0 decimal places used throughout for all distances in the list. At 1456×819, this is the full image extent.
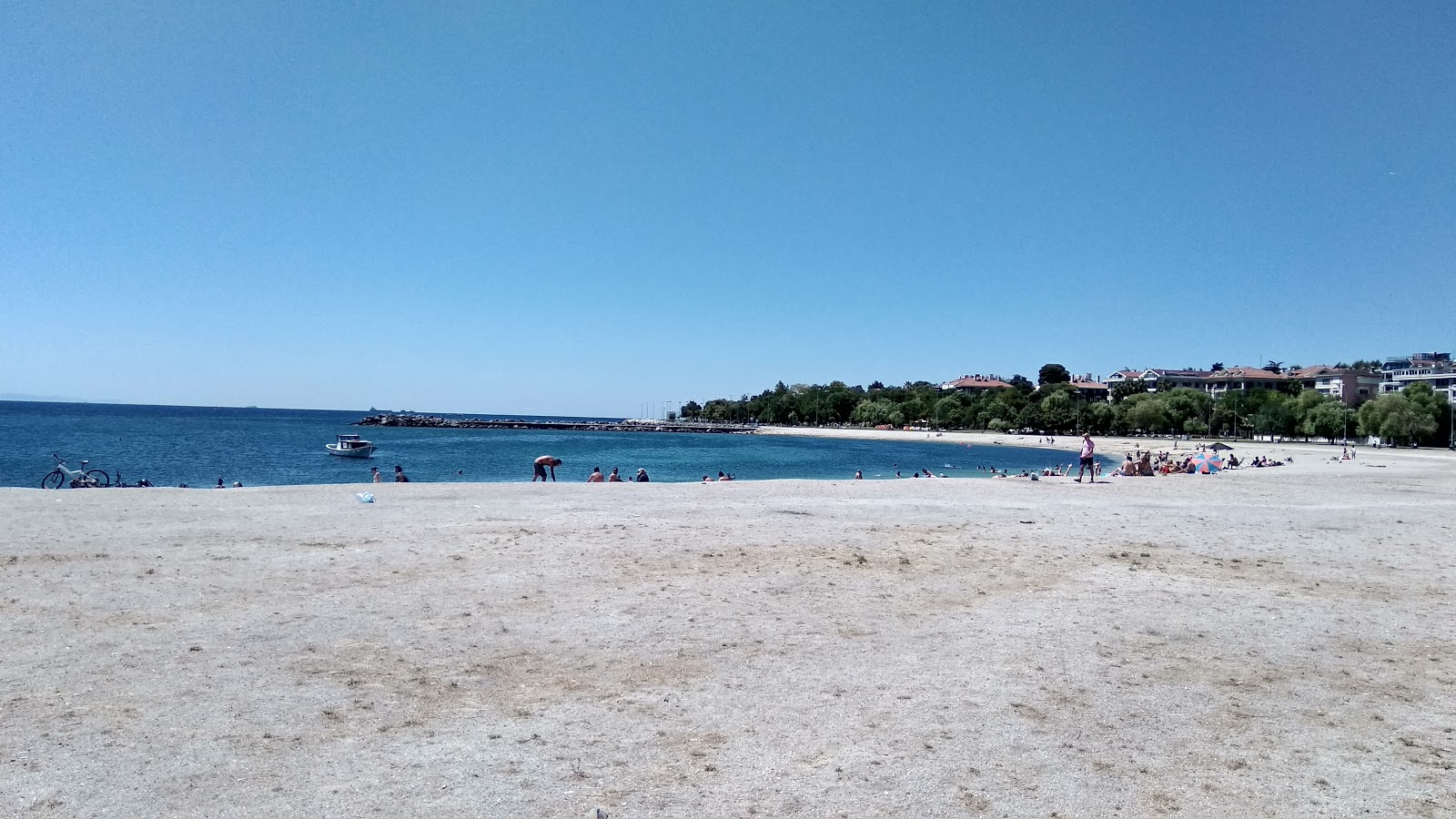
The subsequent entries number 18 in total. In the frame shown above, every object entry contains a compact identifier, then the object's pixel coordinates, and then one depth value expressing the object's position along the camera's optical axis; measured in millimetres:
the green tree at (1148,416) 122562
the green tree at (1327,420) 103938
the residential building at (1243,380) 159875
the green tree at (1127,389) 158388
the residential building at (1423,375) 153875
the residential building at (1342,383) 150500
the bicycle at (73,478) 25000
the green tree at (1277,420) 112500
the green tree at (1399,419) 94506
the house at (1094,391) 177750
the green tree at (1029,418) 142750
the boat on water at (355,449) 70312
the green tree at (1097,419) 133250
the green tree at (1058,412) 138500
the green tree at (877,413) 176512
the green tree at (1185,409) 121812
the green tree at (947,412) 163500
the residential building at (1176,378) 173500
